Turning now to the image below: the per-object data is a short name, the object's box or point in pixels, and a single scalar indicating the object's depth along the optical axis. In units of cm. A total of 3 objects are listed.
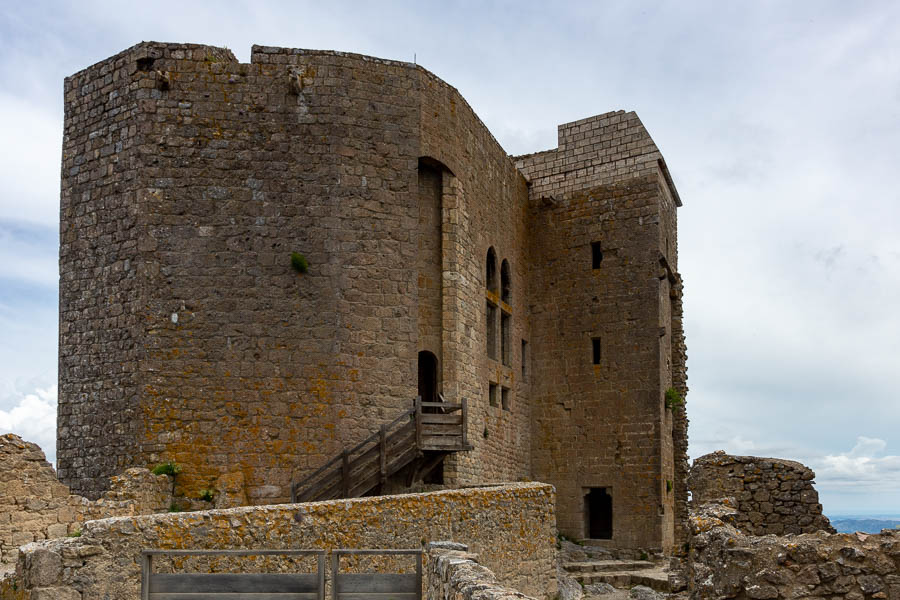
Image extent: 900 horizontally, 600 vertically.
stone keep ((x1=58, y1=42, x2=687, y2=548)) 1608
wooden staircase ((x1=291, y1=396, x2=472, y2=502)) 1584
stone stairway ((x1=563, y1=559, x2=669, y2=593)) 1898
